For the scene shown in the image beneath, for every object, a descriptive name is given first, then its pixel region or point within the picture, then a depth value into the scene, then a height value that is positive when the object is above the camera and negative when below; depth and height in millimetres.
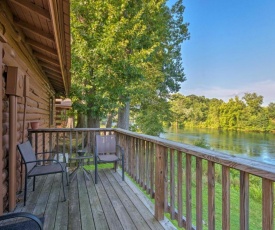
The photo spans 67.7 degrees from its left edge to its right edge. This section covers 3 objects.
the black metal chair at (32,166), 2586 -680
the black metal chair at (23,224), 1152 -731
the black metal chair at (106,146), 3686 -526
